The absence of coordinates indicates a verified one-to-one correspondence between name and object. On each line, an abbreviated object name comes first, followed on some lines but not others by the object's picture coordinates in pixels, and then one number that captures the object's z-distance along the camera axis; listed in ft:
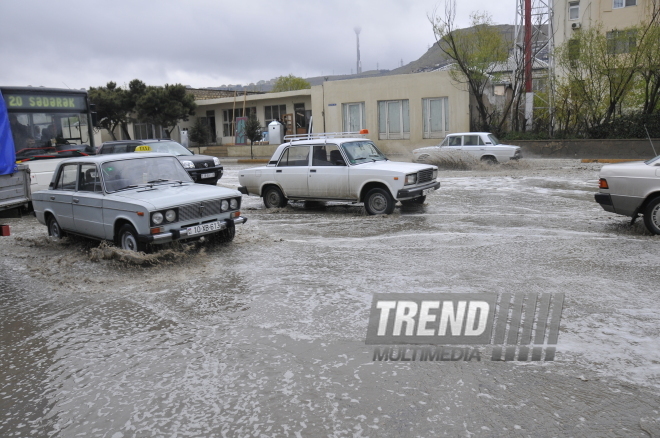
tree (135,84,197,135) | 128.98
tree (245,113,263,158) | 108.06
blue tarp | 26.11
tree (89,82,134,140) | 133.08
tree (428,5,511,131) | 93.30
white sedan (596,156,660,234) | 28.66
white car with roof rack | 37.24
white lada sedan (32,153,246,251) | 26.11
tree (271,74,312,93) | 242.37
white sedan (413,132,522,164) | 68.28
